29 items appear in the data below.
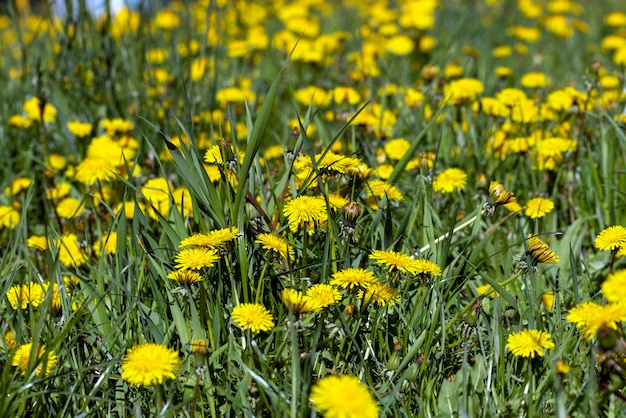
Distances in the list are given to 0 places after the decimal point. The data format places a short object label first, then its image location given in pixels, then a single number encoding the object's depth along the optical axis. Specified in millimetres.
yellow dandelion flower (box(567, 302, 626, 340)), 1068
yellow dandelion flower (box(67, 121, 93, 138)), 1566
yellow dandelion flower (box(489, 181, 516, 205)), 1227
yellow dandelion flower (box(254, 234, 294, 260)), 1160
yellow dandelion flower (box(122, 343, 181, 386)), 1039
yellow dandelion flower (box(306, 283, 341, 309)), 1104
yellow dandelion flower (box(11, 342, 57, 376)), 1083
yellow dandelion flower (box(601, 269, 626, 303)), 1080
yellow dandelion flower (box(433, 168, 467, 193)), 1334
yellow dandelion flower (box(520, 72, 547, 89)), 1714
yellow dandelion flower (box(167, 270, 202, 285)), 1122
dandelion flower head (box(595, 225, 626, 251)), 1157
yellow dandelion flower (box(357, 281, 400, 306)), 1139
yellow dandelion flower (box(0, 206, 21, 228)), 1391
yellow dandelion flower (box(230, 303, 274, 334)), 1090
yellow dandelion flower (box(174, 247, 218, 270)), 1115
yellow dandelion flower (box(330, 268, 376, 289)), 1118
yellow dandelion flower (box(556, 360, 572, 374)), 1075
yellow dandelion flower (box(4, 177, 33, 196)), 1494
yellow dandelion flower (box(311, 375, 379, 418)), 991
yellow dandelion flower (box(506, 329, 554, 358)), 1100
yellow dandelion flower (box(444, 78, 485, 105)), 1567
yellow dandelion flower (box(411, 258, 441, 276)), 1139
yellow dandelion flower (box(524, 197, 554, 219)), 1309
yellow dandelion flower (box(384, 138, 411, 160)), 1454
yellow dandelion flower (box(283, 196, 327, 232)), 1165
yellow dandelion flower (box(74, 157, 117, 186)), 1379
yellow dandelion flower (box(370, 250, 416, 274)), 1133
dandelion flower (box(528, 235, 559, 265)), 1162
